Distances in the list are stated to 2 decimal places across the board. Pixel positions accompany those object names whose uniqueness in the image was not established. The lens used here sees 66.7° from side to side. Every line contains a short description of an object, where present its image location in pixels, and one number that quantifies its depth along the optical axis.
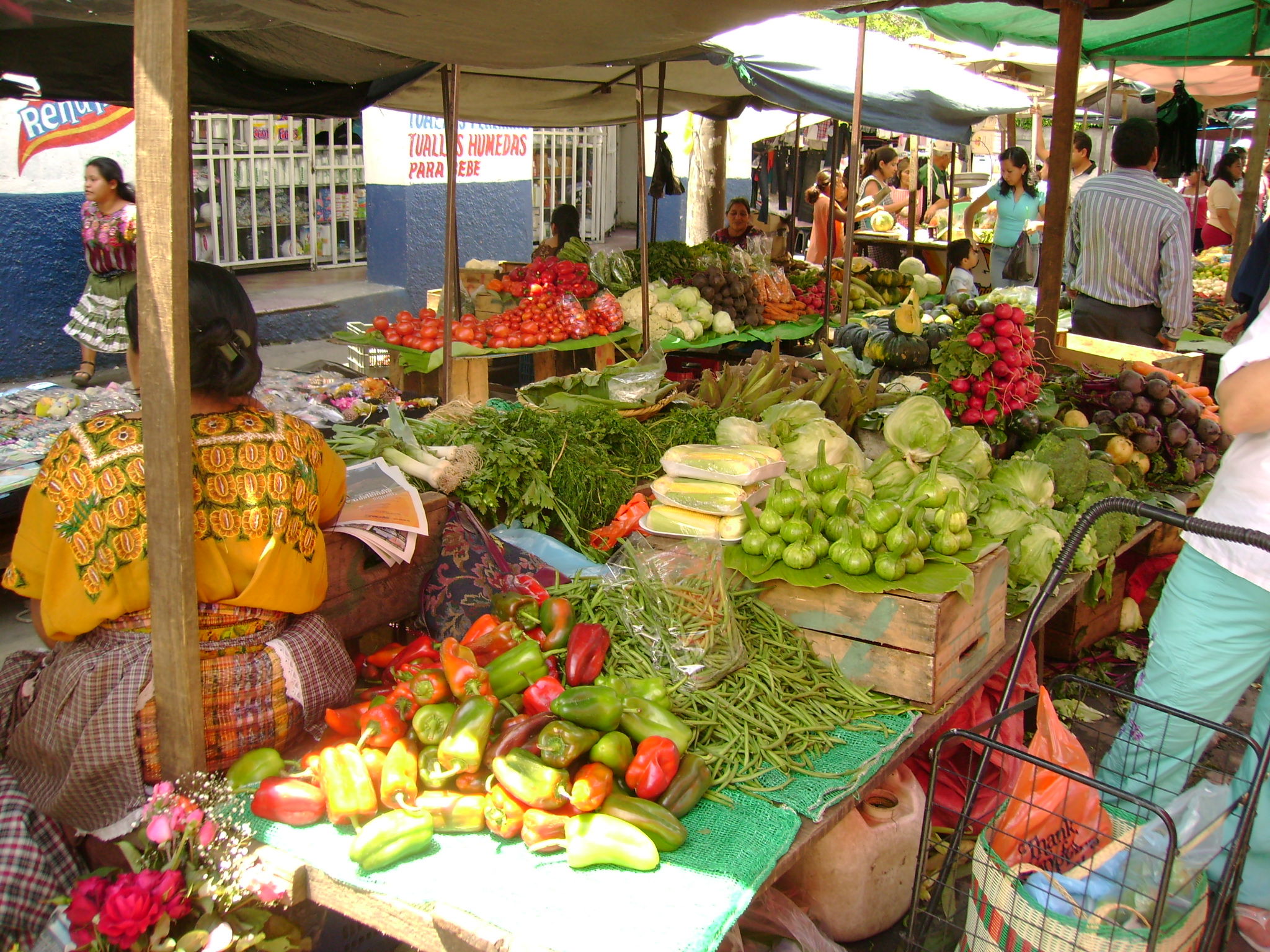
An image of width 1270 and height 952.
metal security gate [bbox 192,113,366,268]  9.66
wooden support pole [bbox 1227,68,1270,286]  10.68
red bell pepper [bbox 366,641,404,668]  3.01
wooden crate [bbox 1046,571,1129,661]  4.54
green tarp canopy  9.02
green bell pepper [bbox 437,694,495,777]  2.36
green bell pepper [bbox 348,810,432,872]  2.16
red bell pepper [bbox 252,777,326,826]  2.32
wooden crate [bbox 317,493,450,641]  3.03
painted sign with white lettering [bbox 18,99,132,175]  7.51
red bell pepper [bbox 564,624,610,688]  2.76
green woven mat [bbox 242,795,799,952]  2.00
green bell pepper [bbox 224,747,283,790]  2.42
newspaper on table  3.04
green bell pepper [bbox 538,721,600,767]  2.36
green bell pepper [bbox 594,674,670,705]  2.69
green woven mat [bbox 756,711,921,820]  2.47
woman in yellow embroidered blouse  2.32
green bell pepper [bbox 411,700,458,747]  2.44
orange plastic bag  2.27
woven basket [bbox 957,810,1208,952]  2.07
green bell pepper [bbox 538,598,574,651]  2.93
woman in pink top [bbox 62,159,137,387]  7.44
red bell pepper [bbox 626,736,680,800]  2.37
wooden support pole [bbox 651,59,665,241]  7.76
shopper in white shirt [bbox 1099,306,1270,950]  2.67
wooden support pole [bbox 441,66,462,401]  5.24
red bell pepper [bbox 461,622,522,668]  2.90
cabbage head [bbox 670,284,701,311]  8.04
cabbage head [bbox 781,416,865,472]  3.87
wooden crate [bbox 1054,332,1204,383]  6.03
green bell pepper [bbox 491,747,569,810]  2.27
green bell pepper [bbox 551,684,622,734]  2.46
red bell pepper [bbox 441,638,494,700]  2.54
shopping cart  2.07
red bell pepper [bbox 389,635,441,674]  2.92
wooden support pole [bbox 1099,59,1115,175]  10.34
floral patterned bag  3.21
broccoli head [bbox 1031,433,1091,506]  4.33
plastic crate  7.58
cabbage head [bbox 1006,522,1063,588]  3.65
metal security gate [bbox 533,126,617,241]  14.05
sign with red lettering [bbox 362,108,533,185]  10.38
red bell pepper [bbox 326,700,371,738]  2.54
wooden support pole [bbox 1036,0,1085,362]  5.27
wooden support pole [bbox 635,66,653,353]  6.47
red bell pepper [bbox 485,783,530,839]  2.27
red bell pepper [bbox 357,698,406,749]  2.44
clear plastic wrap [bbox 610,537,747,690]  2.85
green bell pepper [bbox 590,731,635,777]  2.39
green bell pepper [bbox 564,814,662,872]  2.18
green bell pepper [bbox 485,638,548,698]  2.70
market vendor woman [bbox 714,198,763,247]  10.53
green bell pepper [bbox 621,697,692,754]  2.51
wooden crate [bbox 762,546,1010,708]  2.85
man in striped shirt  6.25
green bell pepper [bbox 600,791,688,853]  2.25
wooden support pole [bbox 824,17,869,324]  6.56
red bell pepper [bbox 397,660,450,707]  2.54
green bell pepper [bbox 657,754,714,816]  2.39
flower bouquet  2.04
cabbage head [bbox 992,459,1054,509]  4.06
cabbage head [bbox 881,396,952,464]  3.90
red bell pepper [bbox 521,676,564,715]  2.61
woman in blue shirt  10.91
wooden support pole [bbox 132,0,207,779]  2.00
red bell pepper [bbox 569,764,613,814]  2.28
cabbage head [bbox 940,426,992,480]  3.95
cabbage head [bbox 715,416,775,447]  4.03
